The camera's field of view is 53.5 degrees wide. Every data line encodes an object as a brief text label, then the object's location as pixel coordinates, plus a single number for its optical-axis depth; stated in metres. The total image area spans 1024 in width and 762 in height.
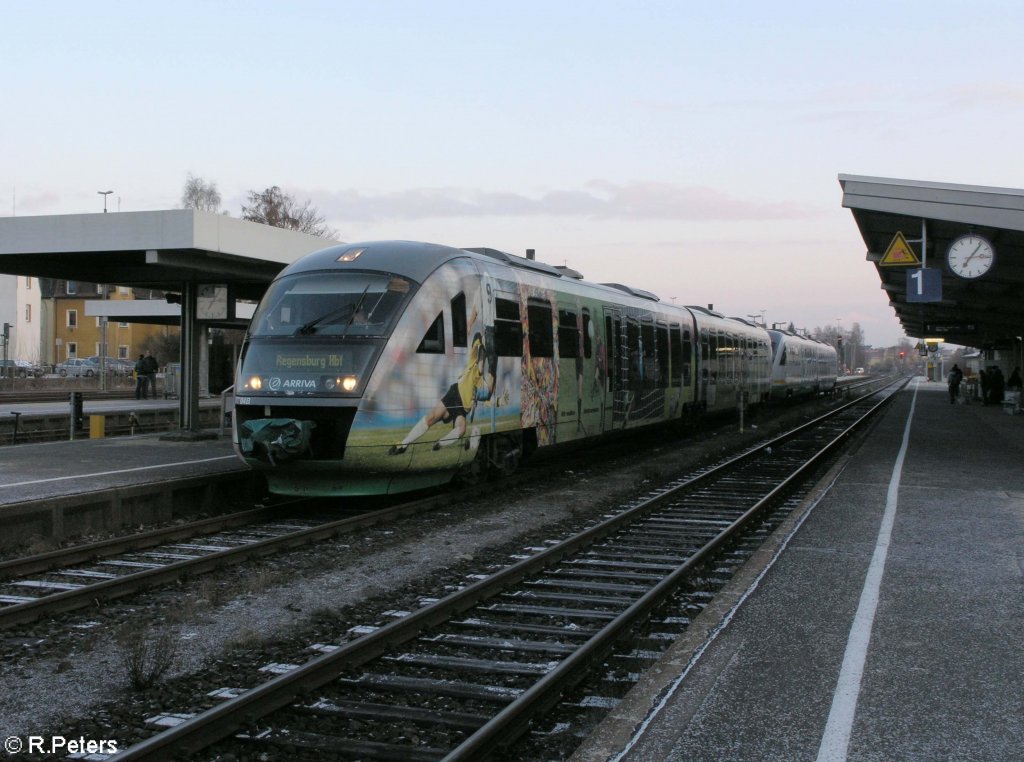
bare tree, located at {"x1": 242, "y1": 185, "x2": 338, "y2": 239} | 61.03
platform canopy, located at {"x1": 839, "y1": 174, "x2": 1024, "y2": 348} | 15.74
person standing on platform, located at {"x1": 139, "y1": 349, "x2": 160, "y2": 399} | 31.94
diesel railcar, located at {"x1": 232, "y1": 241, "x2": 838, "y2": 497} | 10.56
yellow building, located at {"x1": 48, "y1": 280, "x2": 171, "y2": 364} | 78.75
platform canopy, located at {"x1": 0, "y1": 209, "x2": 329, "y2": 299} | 15.97
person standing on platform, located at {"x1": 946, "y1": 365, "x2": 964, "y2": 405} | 43.03
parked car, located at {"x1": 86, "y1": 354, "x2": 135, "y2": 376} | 63.25
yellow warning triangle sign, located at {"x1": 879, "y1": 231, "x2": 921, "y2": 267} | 17.98
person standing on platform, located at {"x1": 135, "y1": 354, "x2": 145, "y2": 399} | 32.19
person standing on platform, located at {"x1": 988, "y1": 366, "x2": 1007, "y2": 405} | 40.73
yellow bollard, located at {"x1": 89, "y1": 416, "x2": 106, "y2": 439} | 19.66
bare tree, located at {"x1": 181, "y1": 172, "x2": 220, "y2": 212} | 76.75
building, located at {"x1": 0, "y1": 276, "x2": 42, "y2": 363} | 78.25
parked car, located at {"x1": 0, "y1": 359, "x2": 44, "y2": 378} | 55.59
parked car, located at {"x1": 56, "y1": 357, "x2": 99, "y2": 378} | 64.56
